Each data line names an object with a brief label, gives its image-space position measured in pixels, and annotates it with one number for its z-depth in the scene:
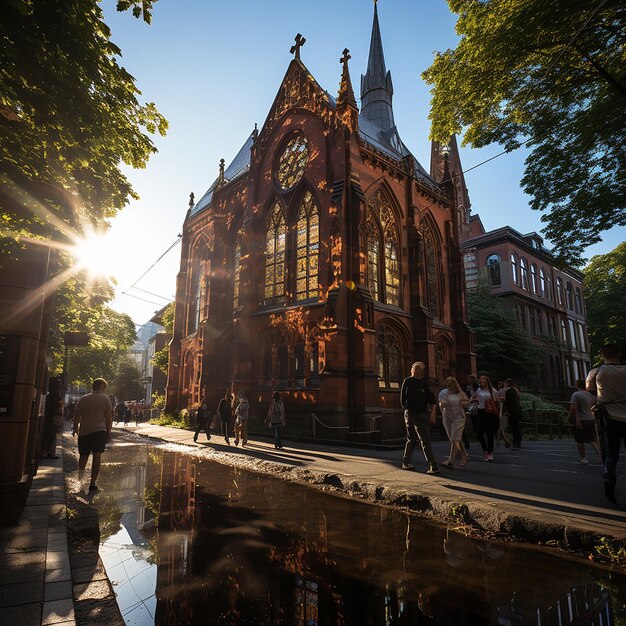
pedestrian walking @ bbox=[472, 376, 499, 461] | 8.73
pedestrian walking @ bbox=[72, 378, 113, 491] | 6.56
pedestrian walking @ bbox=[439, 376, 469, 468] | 7.68
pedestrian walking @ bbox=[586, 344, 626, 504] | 4.85
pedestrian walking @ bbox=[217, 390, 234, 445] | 14.14
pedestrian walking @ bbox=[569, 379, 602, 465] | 7.93
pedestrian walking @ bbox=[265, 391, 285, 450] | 11.79
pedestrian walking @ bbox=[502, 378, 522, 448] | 10.76
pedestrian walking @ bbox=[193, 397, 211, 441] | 15.38
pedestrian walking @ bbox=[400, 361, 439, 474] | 7.28
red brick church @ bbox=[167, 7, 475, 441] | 15.28
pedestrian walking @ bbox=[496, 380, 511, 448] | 10.65
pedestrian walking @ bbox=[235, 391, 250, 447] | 12.83
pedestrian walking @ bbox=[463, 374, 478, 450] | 9.28
